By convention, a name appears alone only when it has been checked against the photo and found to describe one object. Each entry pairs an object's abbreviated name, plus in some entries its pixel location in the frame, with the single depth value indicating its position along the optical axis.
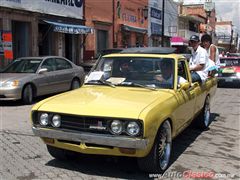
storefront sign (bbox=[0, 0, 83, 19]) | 19.02
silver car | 11.11
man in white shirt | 8.12
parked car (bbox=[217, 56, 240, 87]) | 17.88
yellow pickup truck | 4.61
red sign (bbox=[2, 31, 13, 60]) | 16.77
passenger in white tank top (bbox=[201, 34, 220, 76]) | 8.54
